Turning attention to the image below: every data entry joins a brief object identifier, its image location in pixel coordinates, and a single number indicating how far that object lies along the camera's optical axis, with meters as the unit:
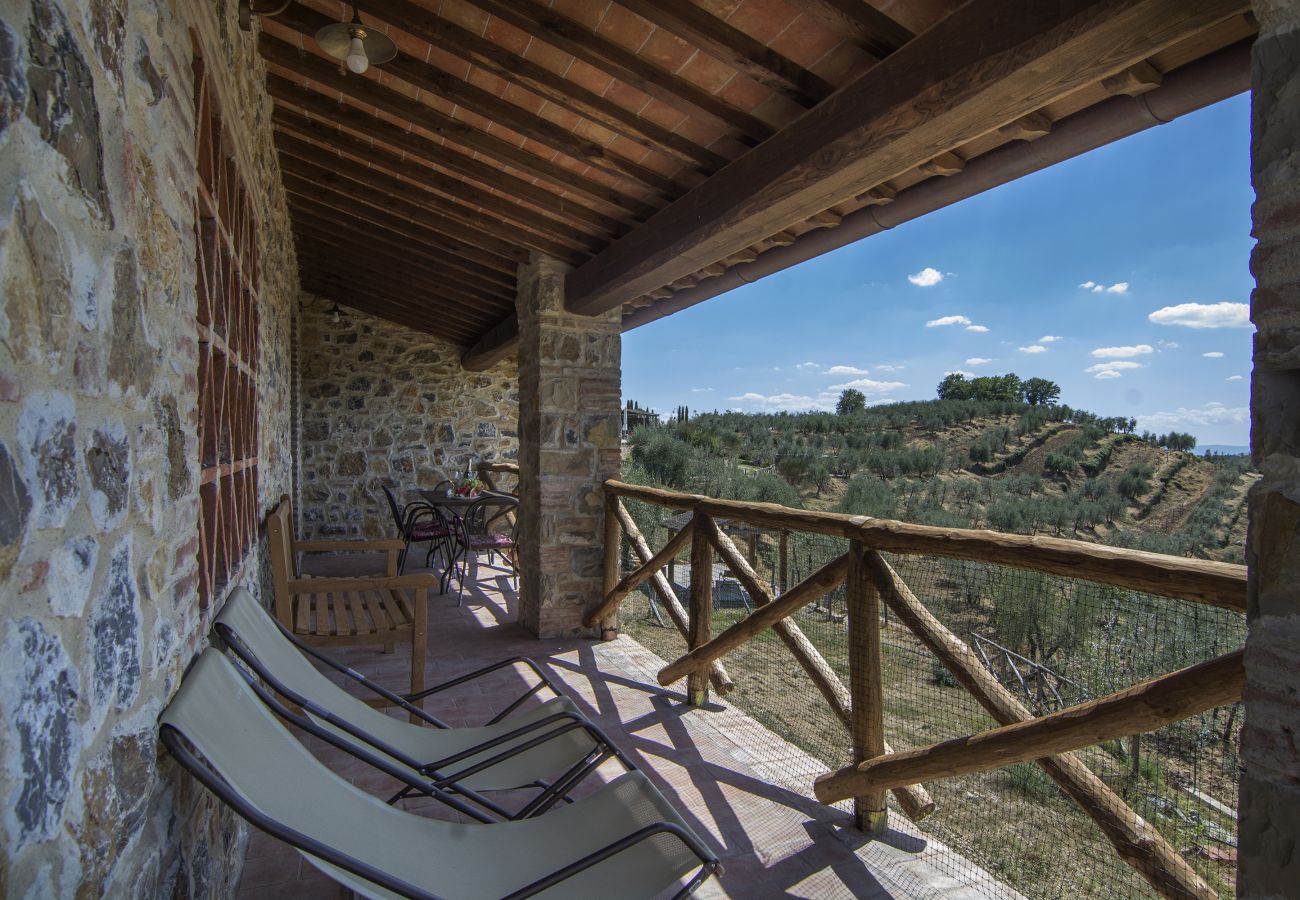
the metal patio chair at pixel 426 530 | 5.77
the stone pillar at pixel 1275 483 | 0.95
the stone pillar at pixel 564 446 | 4.38
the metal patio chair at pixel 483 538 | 5.50
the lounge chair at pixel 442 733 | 1.77
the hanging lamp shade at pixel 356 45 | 2.37
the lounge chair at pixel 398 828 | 1.16
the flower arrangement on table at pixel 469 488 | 6.29
